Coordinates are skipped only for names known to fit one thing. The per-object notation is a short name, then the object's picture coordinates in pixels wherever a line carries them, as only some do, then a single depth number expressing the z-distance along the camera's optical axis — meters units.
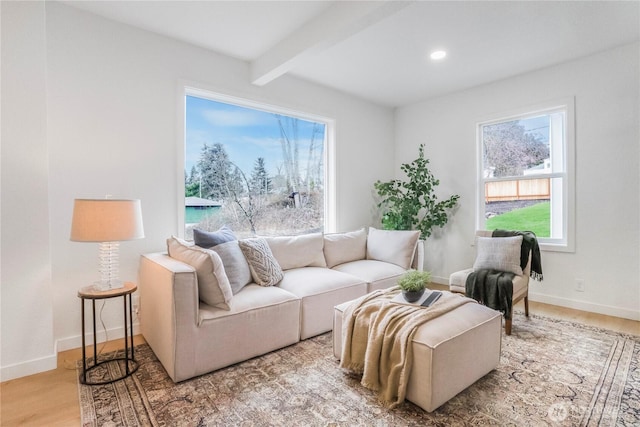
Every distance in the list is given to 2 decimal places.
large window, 3.29
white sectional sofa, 2.05
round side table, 2.03
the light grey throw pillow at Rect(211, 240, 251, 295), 2.54
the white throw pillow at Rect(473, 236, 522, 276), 3.06
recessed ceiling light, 3.26
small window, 3.59
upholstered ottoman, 1.72
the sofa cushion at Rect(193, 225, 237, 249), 2.60
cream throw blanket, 1.80
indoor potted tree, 4.39
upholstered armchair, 2.97
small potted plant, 2.17
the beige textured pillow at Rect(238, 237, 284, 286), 2.78
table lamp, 1.99
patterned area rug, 1.71
